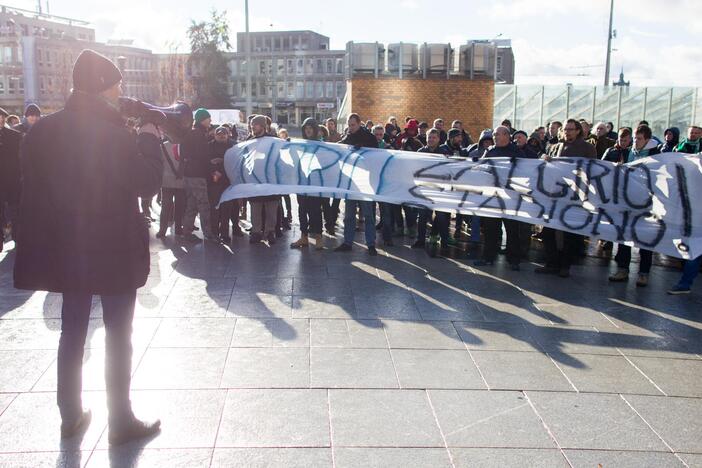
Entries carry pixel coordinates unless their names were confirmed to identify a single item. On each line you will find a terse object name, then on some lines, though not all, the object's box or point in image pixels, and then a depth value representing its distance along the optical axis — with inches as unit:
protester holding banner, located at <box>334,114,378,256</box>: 371.9
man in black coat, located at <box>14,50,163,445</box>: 139.7
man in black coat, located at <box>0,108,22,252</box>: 366.8
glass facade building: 861.8
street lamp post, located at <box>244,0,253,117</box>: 1107.8
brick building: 786.8
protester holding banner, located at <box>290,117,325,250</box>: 387.9
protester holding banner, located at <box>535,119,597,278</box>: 327.9
